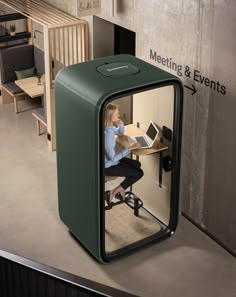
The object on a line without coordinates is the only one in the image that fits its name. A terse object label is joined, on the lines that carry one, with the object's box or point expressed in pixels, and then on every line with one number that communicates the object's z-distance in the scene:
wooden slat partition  8.95
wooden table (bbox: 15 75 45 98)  10.34
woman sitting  6.55
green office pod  6.25
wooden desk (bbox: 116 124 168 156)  7.15
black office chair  7.55
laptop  7.27
